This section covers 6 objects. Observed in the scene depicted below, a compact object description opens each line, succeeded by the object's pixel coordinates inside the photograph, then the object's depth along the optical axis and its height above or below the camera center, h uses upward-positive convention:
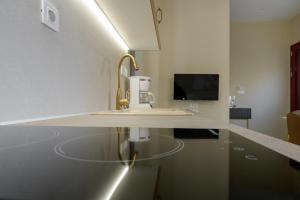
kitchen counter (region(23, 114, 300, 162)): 0.36 -0.07
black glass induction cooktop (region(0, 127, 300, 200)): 0.18 -0.07
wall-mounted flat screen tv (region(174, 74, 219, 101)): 2.85 +0.16
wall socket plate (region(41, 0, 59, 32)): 0.67 +0.25
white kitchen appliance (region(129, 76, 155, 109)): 1.76 +0.06
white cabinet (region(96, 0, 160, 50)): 1.09 +0.45
